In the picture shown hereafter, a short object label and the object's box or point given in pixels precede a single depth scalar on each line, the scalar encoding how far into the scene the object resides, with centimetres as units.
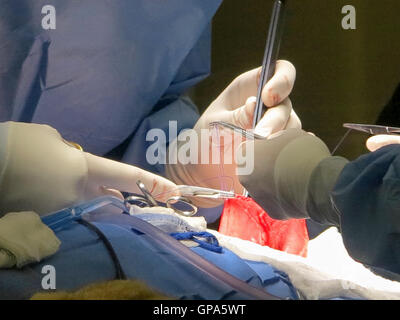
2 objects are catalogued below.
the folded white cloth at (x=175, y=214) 144
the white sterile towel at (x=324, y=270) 139
